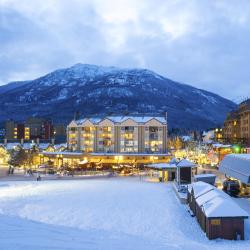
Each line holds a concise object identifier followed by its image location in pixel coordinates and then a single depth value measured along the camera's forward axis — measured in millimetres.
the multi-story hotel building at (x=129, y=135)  93562
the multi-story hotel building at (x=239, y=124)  96900
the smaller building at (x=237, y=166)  35469
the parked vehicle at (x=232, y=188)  37406
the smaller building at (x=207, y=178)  42028
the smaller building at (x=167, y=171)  51688
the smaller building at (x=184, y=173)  43250
